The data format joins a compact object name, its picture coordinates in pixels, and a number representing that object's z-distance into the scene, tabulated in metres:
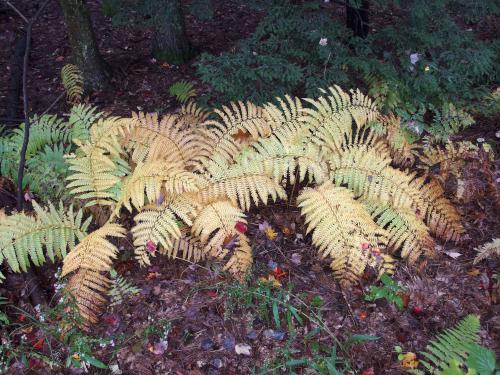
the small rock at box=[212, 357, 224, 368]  2.40
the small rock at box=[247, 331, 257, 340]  2.55
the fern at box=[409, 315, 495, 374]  2.18
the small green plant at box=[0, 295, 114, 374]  2.33
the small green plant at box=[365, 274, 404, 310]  2.64
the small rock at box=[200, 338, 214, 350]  2.49
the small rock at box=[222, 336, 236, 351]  2.49
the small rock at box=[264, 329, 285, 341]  2.53
